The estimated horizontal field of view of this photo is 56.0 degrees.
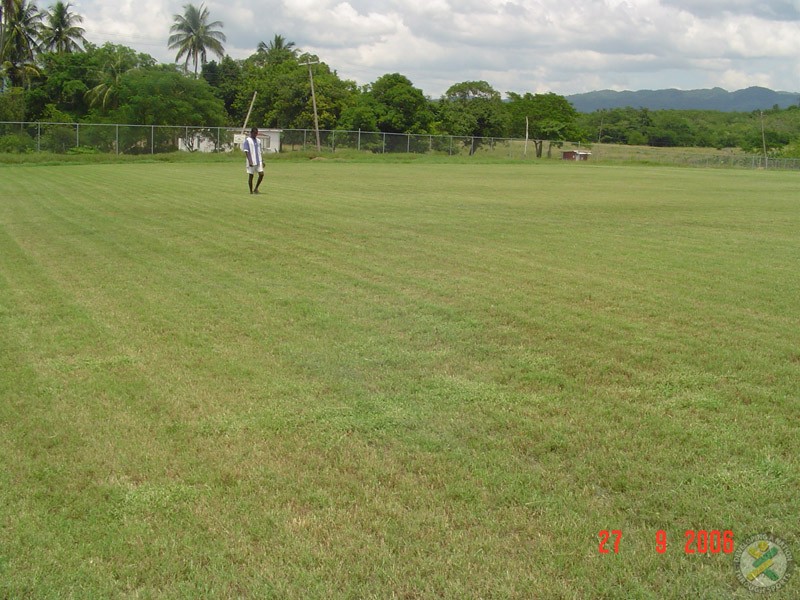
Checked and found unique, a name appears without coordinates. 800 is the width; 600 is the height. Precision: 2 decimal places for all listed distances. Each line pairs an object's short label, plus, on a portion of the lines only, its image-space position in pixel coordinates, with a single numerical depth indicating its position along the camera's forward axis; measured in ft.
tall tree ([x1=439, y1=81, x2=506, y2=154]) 228.02
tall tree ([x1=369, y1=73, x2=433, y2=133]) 211.20
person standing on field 61.24
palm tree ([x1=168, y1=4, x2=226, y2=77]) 269.44
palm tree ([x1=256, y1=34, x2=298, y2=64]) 296.51
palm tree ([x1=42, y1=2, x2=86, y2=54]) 228.43
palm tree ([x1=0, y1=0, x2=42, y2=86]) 200.03
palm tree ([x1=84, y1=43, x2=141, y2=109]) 203.21
